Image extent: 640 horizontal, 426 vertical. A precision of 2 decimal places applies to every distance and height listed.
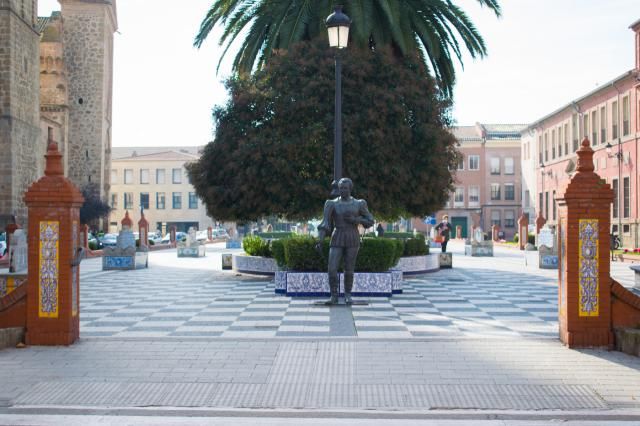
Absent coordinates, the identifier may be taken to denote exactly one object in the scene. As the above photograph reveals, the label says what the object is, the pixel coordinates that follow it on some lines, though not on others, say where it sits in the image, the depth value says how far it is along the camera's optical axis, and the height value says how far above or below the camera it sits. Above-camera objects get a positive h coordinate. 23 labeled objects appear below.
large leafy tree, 18.69 +2.25
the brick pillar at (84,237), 33.00 -0.68
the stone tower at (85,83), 55.06 +10.96
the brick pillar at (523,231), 39.84 -0.55
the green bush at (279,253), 16.39 -0.72
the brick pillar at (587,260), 8.12 -0.45
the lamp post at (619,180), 39.26 +2.31
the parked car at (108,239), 40.12 -1.02
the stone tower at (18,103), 36.22 +6.43
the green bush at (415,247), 20.83 -0.76
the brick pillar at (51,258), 8.35 -0.42
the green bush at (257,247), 20.35 -0.73
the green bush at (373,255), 14.27 -0.68
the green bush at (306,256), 14.46 -0.70
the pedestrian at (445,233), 28.62 -0.48
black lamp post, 13.08 +3.60
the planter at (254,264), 19.77 -1.22
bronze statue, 11.81 -0.05
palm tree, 19.80 +5.79
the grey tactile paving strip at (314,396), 5.91 -1.52
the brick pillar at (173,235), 51.03 -0.97
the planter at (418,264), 20.06 -1.25
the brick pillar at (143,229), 38.03 -0.36
